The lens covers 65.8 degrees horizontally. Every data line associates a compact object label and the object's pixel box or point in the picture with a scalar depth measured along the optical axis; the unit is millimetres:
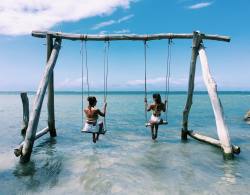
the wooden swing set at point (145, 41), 6448
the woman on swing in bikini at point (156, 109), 8062
